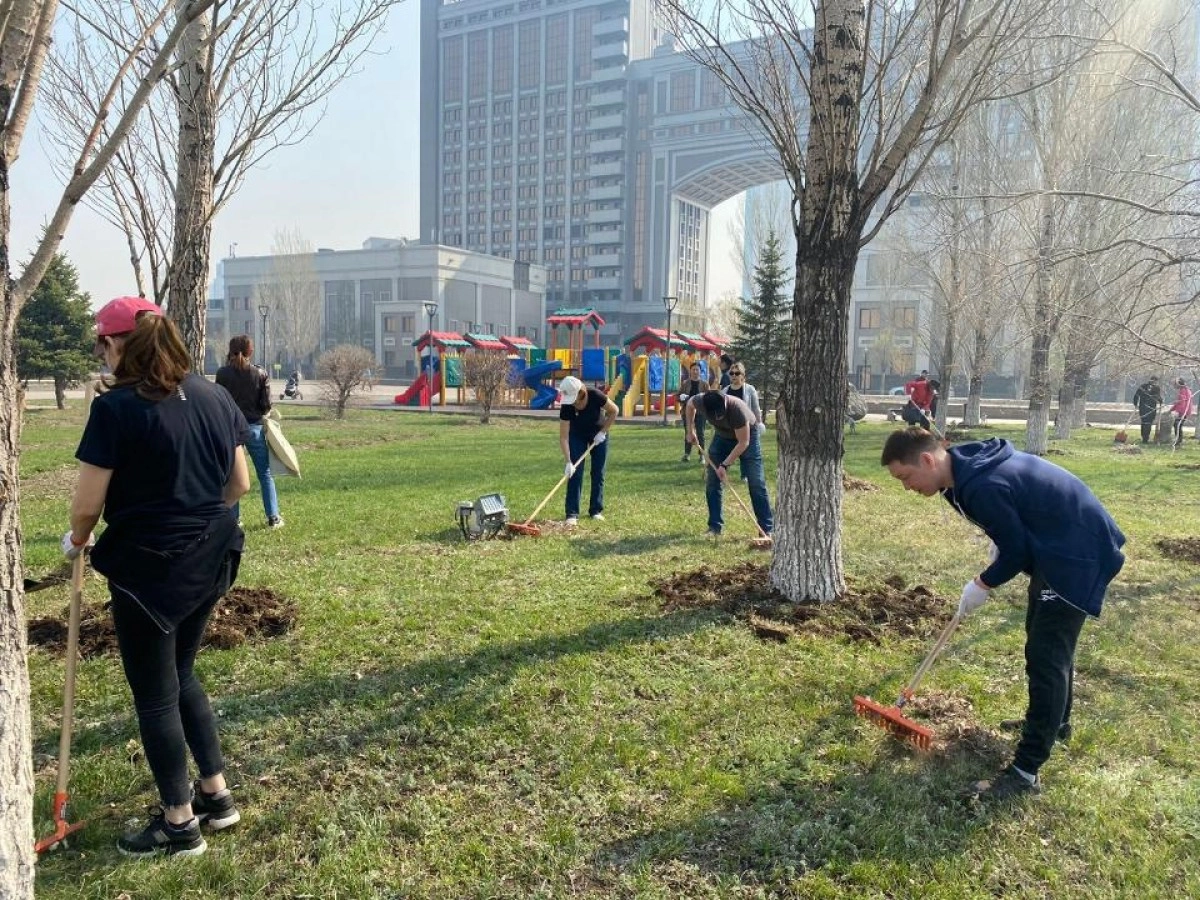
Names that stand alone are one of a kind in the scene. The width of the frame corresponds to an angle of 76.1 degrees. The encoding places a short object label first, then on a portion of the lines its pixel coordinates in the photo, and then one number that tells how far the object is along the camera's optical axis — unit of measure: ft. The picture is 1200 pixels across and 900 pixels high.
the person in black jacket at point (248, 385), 20.40
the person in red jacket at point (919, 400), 54.60
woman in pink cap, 7.71
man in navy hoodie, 9.94
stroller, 103.71
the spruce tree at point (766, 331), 73.82
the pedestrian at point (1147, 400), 56.60
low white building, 210.18
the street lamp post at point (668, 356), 82.76
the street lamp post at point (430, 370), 94.48
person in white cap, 25.22
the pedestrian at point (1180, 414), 54.29
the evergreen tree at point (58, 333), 61.00
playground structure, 86.99
